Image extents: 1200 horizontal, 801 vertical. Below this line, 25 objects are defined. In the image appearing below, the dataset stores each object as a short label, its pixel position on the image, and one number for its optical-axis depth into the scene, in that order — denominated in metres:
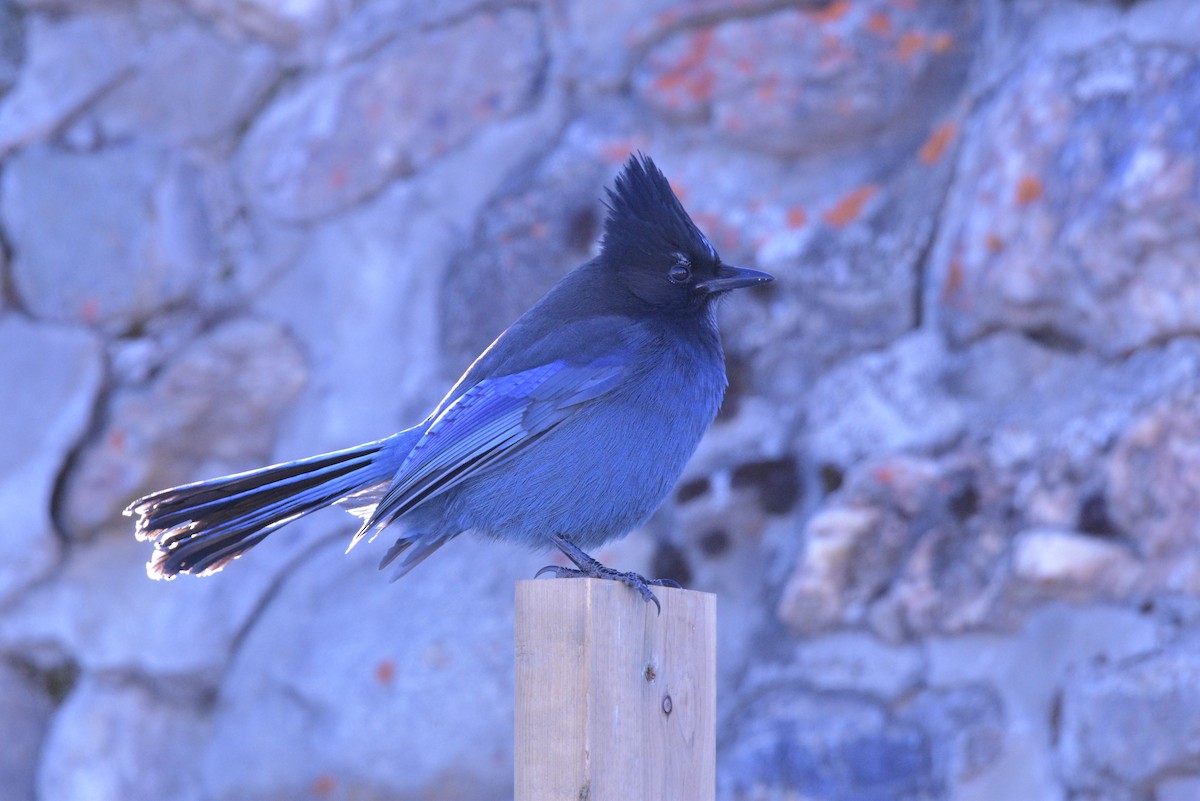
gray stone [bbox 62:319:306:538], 6.46
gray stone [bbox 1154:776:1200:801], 4.63
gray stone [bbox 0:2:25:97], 7.02
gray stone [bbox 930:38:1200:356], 5.07
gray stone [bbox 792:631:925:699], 5.33
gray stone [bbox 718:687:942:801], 5.19
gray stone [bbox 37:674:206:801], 6.34
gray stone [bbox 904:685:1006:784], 5.07
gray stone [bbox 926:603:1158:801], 4.91
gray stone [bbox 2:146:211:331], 6.73
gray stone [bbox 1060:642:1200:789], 4.64
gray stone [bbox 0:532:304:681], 6.39
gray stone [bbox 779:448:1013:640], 5.23
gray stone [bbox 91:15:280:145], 7.00
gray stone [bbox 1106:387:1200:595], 4.81
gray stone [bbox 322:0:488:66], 6.88
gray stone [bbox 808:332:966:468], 5.60
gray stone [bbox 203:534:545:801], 5.95
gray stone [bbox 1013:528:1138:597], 4.91
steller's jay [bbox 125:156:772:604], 4.50
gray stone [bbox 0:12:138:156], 6.95
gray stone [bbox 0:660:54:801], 6.50
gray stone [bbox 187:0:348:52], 7.00
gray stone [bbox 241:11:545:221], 6.83
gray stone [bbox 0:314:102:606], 6.42
